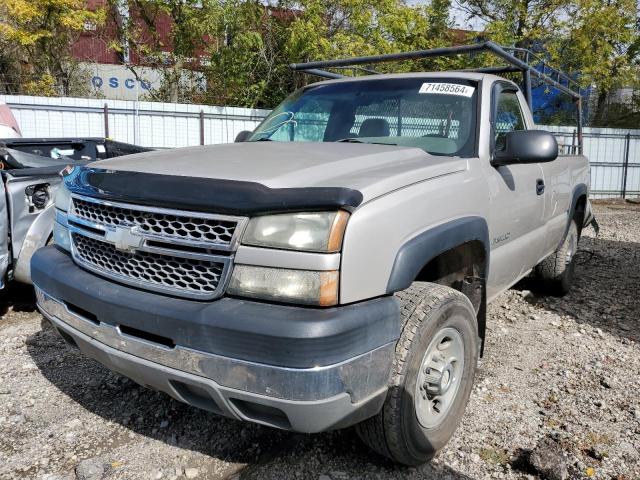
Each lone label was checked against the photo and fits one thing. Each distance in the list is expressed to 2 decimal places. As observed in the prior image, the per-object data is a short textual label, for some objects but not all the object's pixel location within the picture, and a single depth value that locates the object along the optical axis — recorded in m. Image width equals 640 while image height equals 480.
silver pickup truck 1.95
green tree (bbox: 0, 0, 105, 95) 16.78
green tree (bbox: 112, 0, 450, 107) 15.77
